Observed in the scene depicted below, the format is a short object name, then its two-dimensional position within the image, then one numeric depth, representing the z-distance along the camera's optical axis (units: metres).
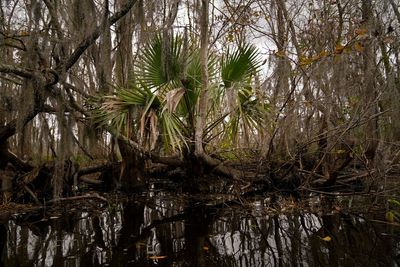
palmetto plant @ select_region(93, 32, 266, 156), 4.91
